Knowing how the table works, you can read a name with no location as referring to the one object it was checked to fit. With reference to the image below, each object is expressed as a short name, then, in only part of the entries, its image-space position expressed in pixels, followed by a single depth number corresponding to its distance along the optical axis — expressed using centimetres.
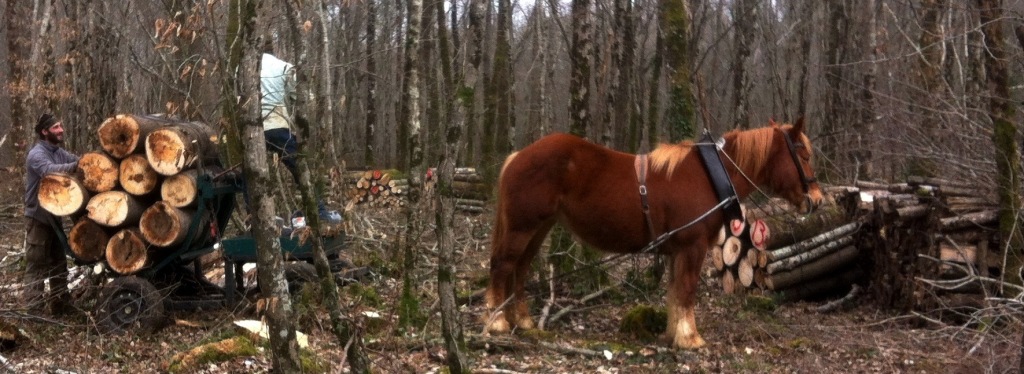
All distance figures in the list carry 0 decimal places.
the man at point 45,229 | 751
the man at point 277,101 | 692
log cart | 727
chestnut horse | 695
